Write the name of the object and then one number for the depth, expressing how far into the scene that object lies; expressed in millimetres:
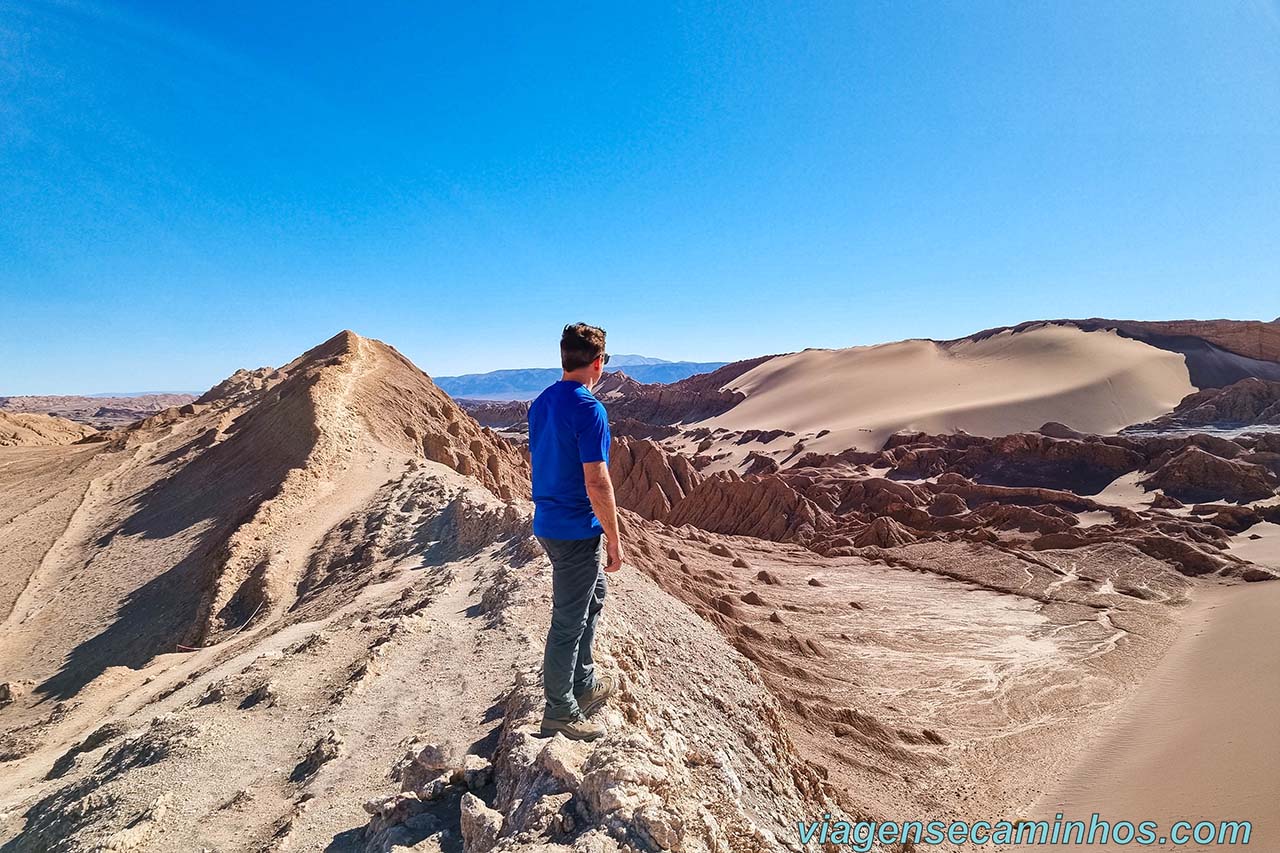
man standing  2719
